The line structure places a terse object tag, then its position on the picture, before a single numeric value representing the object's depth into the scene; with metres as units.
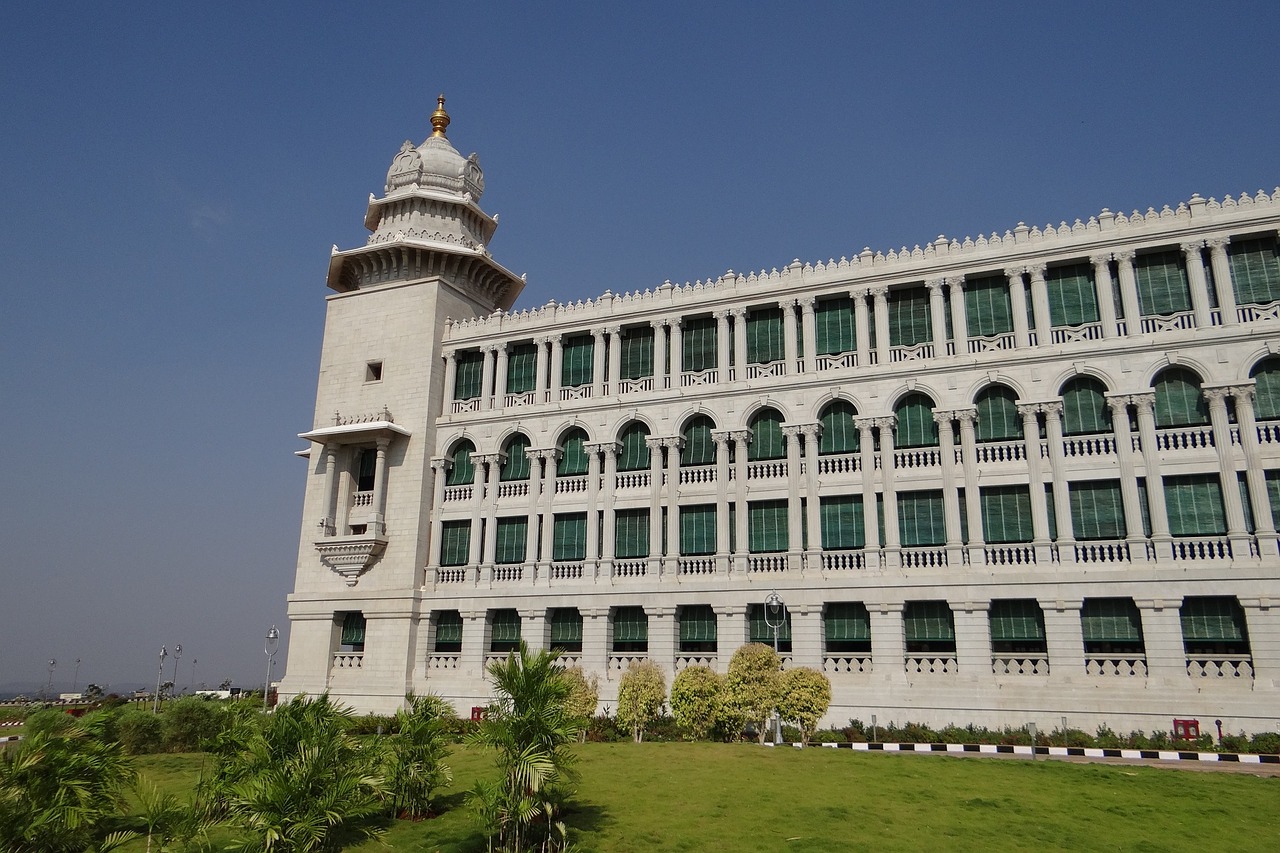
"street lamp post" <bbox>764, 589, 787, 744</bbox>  33.41
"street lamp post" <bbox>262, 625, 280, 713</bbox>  41.32
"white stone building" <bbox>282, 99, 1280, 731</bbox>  31.83
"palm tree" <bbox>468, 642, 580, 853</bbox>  15.78
